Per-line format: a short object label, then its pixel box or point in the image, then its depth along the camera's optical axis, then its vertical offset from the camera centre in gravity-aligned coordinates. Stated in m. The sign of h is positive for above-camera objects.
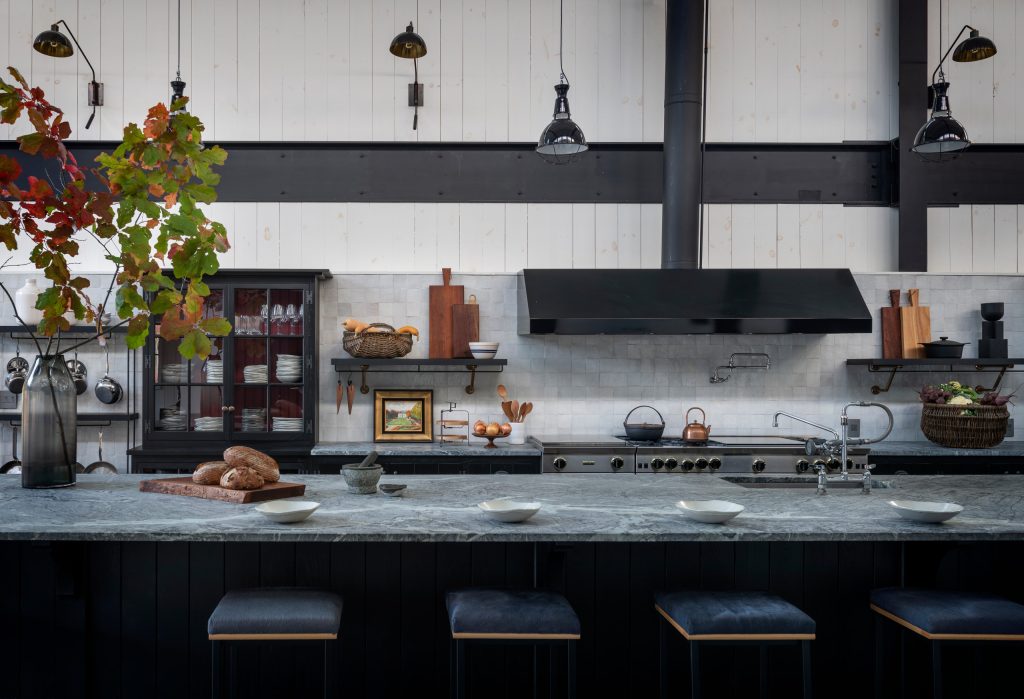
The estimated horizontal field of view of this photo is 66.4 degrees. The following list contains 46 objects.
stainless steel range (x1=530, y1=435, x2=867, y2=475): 5.05 -0.68
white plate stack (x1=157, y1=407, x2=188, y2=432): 5.33 -0.48
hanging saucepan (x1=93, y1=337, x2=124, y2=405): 5.61 -0.29
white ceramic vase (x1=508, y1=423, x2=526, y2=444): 5.52 -0.58
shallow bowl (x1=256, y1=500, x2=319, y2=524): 2.40 -0.50
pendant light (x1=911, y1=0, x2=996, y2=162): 4.14 +1.18
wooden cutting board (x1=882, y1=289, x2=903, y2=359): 5.91 +0.16
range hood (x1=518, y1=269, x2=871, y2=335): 5.09 +0.34
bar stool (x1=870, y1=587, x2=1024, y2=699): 2.32 -0.80
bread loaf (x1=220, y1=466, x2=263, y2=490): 2.86 -0.47
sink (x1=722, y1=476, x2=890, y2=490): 3.78 -0.64
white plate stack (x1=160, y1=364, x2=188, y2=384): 5.36 -0.17
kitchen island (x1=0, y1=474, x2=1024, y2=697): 2.77 -0.85
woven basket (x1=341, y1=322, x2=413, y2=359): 5.40 +0.05
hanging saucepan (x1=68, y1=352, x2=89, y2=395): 5.61 -0.17
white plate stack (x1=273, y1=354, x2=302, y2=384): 5.36 -0.11
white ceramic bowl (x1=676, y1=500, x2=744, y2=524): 2.44 -0.50
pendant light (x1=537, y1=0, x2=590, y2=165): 4.29 +1.20
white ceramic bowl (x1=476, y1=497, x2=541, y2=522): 2.42 -0.50
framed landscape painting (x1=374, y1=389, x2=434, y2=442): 5.66 -0.48
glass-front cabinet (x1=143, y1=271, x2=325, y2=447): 5.29 -0.16
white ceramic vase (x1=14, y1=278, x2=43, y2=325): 5.30 +0.32
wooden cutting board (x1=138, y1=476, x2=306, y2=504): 2.82 -0.52
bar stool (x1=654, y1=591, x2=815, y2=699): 2.30 -0.81
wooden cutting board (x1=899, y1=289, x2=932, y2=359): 5.89 +0.19
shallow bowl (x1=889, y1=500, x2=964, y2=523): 2.48 -0.51
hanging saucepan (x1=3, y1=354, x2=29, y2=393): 5.54 -0.17
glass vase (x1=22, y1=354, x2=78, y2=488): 2.82 -0.28
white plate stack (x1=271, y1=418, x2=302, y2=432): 5.30 -0.50
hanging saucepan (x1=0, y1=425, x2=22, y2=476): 5.26 -0.78
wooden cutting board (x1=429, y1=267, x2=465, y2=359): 5.79 +0.24
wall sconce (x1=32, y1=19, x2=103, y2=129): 4.94 +1.94
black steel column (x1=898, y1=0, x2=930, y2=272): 6.07 +1.79
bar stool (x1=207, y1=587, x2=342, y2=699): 2.26 -0.79
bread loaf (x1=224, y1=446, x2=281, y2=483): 2.98 -0.43
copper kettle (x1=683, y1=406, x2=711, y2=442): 5.34 -0.55
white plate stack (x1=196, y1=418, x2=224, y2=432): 5.30 -0.50
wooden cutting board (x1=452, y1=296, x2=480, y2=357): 5.77 +0.18
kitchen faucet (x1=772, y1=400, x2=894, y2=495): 3.17 -0.45
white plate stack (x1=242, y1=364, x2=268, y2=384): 5.34 -0.16
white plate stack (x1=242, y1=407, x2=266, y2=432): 5.32 -0.46
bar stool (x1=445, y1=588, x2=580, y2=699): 2.29 -0.80
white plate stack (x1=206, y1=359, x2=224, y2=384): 5.34 -0.14
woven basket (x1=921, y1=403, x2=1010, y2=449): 5.24 -0.50
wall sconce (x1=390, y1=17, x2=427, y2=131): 5.00 +1.97
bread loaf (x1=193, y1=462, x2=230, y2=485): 2.99 -0.47
